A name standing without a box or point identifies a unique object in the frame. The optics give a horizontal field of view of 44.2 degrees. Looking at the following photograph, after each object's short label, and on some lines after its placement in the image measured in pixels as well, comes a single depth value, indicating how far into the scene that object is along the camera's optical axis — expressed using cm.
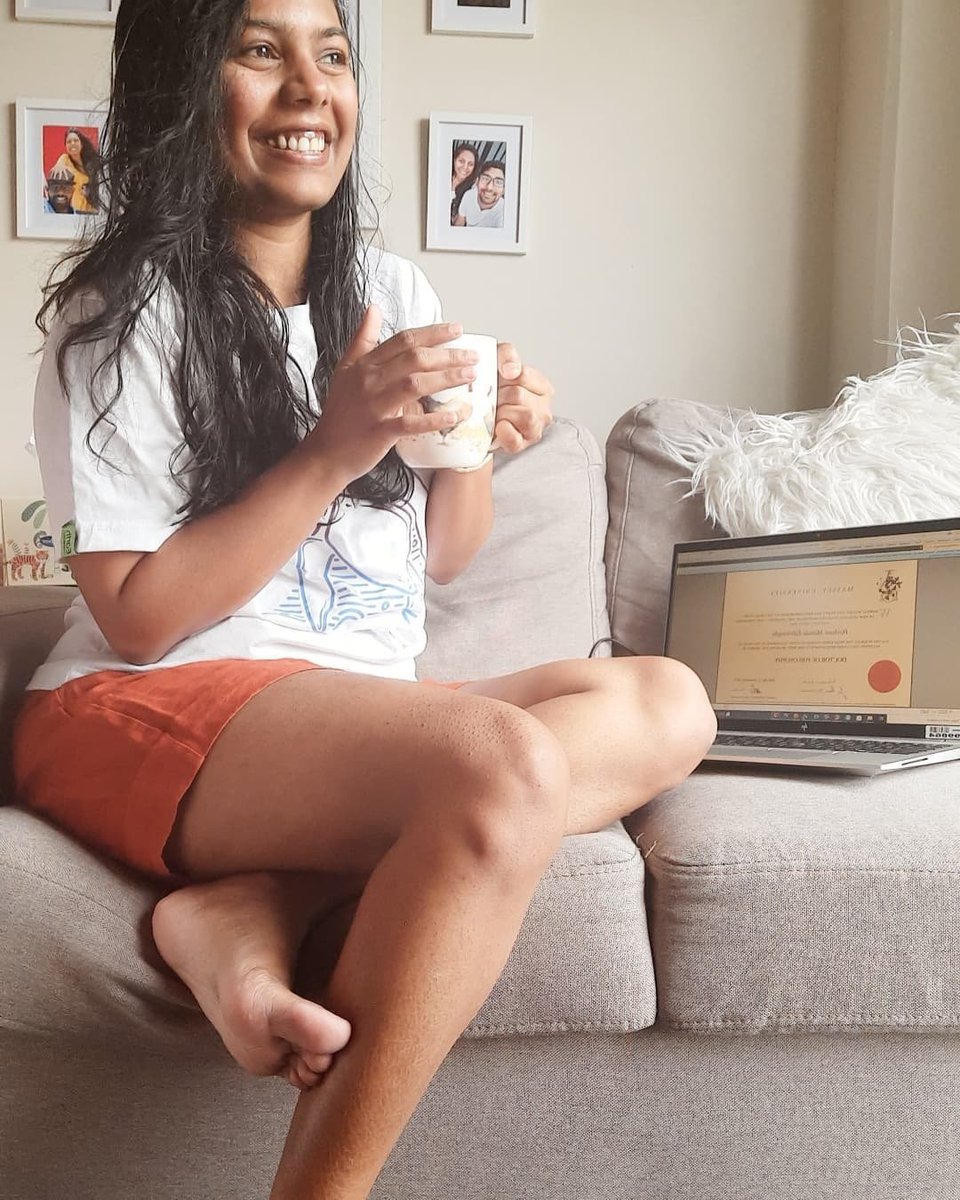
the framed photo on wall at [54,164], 212
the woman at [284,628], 77
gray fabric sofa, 93
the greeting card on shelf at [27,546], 206
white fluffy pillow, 154
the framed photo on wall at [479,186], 218
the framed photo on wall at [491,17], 217
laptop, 131
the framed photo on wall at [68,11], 211
